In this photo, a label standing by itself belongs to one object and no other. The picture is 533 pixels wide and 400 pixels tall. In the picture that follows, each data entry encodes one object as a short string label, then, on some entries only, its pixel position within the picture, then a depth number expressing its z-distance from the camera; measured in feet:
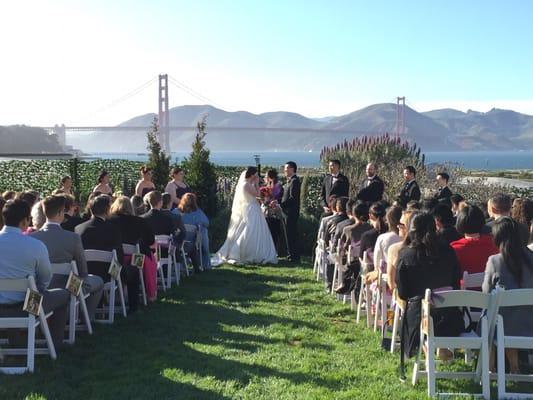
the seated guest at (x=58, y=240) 19.07
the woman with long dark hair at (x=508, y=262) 15.92
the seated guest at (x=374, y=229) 22.35
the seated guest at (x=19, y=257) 17.03
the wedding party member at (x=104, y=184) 35.58
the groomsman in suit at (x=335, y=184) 34.81
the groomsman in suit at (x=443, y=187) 31.98
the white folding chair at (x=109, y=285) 21.50
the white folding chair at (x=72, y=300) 18.92
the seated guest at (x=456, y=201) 26.20
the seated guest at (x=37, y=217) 22.70
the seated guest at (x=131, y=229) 24.06
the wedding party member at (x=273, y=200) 37.88
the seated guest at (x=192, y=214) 32.55
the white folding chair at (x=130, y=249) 24.23
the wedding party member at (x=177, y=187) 37.11
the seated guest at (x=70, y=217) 23.82
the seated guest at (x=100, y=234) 21.84
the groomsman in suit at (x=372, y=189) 33.73
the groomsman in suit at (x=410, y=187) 33.23
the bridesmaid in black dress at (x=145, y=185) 37.04
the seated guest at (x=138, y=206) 29.07
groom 36.29
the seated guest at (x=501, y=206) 20.57
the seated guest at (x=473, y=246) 18.13
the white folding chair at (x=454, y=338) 14.42
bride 35.91
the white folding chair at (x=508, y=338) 14.55
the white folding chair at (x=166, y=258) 27.99
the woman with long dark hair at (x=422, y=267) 16.15
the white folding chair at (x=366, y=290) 21.98
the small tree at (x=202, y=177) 44.60
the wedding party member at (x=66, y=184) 33.71
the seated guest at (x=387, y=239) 19.98
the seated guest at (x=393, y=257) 17.48
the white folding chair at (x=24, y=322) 16.34
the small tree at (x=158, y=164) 45.01
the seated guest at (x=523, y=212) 21.71
